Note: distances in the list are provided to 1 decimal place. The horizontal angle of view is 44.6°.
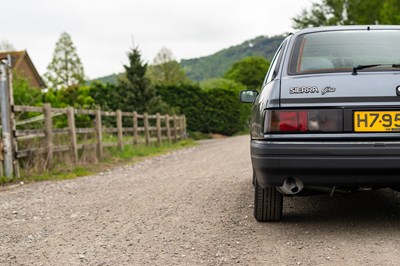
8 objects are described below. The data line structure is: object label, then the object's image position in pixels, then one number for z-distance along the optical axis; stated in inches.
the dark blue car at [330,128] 127.5
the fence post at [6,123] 310.8
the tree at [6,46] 2107.8
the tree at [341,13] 1641.2
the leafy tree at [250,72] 2898.6
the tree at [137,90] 869.2
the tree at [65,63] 2162.9
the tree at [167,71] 1979.6
